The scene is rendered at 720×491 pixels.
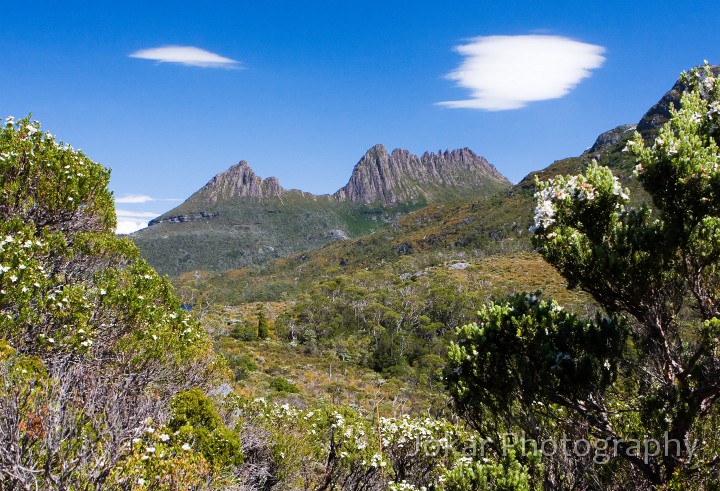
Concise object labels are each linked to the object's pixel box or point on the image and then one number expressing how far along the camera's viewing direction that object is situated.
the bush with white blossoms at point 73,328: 5.61
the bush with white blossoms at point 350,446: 11.66
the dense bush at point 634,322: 5.49
